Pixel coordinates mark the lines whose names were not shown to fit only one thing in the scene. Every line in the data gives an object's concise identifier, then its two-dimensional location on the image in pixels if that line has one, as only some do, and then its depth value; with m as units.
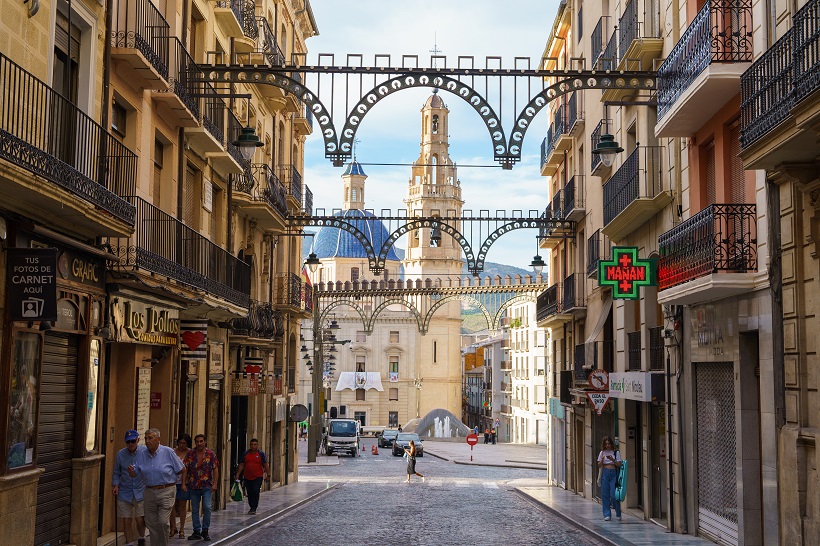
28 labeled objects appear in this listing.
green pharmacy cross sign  20.34
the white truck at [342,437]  59.97
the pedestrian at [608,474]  21.27
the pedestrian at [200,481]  16.72
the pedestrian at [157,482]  13.62
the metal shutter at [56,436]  13.32
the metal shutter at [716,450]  16.45
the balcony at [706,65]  14.91
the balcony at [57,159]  10.60
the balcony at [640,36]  20.55
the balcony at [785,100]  10.52
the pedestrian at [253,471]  22.33
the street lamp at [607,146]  17.33
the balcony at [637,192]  20.56
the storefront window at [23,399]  11.80
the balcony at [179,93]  18.05
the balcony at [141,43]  15.88
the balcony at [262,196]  26.47
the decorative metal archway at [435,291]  68.81
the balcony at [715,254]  14.77
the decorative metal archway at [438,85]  16.31
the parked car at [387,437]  72.50
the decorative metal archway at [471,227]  29.91
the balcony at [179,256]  16.20
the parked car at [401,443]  61.75
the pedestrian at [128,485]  13.70
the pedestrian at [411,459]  37.78
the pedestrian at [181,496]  16.59
